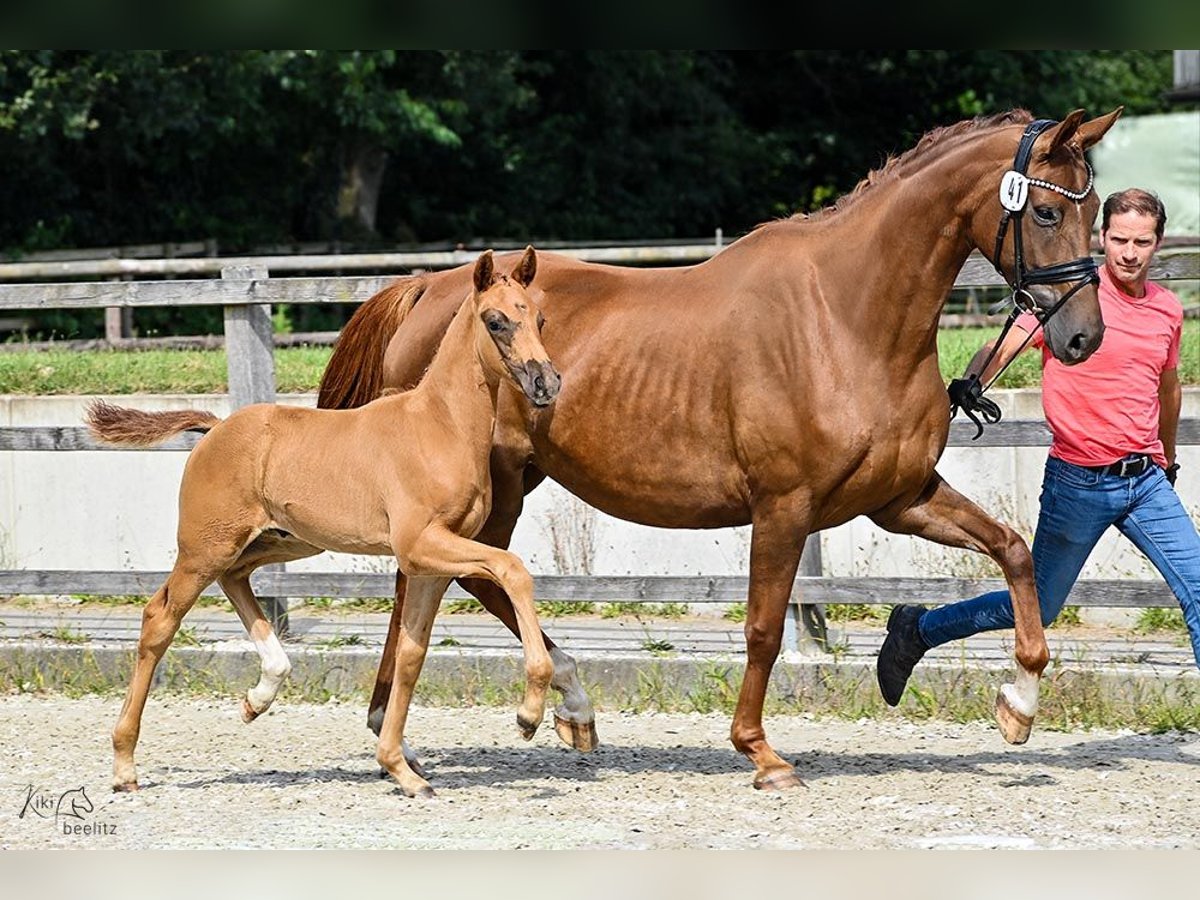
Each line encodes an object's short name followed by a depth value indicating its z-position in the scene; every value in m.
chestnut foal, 11.02
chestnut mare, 11.20
